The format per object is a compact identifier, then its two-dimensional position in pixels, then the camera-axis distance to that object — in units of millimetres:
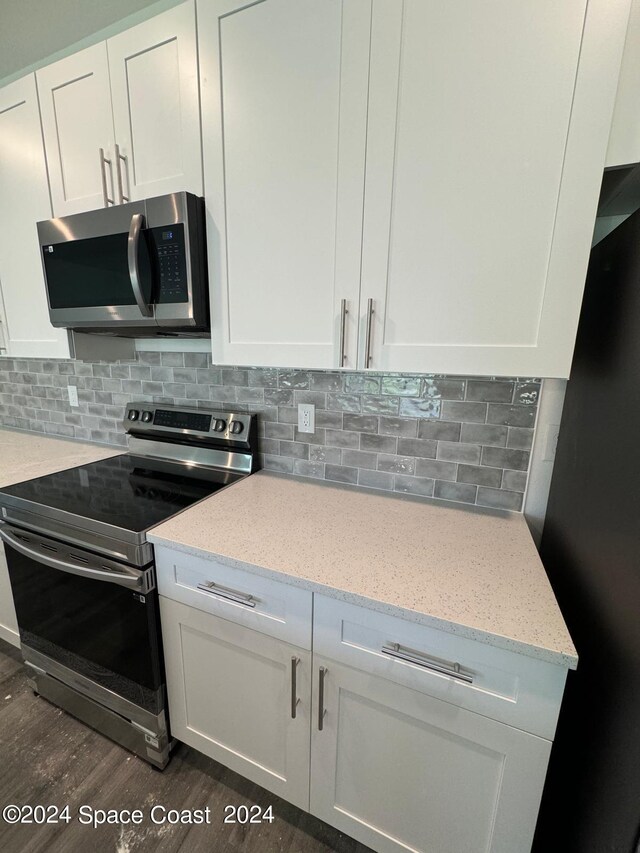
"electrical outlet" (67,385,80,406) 2070
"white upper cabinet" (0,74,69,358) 1354
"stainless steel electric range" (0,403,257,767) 1106
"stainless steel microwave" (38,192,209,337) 1091
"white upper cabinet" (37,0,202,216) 1064
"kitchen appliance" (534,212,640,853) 622
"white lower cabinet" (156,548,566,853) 743
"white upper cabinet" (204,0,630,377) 746
